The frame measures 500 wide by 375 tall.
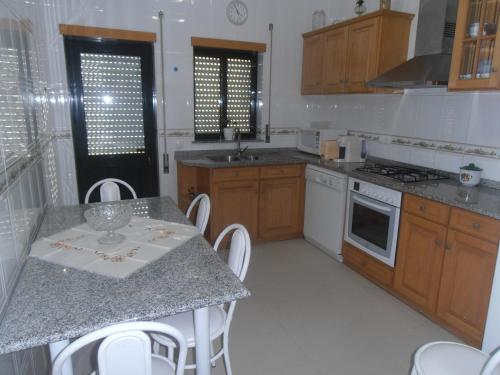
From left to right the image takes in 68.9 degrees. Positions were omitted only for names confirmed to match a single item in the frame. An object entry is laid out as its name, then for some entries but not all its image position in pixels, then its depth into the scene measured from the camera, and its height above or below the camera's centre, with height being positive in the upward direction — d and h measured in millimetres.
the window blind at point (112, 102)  3393 +63
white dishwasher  3219 -884
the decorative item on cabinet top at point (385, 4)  3054 +906
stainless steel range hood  2531 +464
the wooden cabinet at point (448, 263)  2025 -895
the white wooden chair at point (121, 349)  939 -615
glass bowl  1619 -490
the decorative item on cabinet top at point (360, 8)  3332 +955
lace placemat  1424 -592
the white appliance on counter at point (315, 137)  3723 -240
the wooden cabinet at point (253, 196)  3428 -817
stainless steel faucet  3865 -373
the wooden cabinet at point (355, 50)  3047 +568
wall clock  3709 +1000
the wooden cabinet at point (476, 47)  2178 +423
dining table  1043 -605
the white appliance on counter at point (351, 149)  3439 -331
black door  3354 -12
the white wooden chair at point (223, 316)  1553 -904
